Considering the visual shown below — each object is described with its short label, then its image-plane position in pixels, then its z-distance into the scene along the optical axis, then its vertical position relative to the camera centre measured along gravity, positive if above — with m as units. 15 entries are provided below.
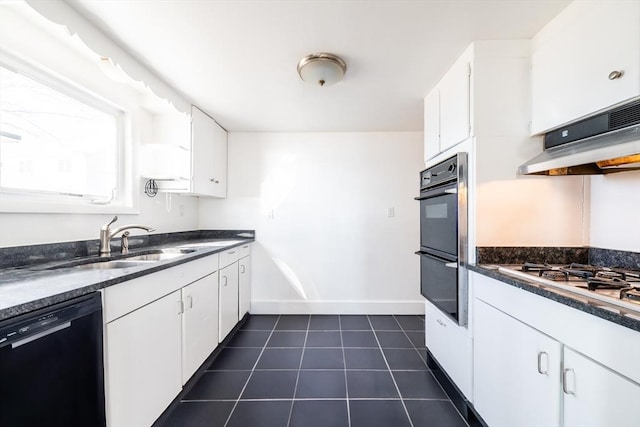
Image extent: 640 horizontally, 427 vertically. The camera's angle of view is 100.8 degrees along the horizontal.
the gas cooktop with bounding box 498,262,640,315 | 0.84 -0.26
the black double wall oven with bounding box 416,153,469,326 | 1.54 -0.15
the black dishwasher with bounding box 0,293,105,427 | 0.77 -0.51
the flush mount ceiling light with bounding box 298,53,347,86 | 1.65 +0.93
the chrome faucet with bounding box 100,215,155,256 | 1.70 -0.16
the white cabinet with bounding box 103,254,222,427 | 1.11 -0.66
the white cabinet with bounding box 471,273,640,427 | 0.77 -0.55
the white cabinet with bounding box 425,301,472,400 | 1.53 -0.87
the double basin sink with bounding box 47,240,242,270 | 1.45 -0.30
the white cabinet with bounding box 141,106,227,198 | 2.26 +0.53
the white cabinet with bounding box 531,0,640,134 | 1.02 +0.68
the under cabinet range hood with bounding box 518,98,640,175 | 0.97 +0.29
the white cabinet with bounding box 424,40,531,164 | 1.48 +0.67
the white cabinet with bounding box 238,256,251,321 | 2.76 -0.80
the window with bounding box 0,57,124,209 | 1.35 +0.44
